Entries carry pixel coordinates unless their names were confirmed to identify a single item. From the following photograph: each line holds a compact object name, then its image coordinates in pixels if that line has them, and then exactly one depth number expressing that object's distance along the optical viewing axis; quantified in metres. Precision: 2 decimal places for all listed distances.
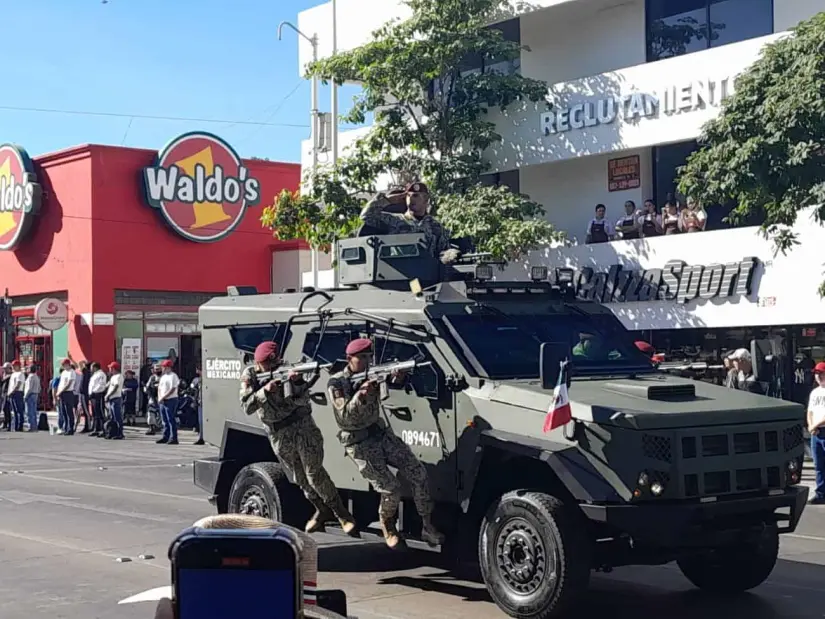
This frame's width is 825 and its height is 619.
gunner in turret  10.78
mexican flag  7.70
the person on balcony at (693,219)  20.41
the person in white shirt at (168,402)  25.33
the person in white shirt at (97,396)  27.94
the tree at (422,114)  21.70
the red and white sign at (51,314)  30.78
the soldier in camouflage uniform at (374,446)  8.75
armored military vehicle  7.65
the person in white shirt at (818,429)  14.66
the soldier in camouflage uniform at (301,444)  9.52
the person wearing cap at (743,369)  16.62
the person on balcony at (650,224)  21.20
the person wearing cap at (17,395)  30.56
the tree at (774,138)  13.33
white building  19.55
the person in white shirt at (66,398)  28.44
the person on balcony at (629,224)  21.44
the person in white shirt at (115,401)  26.97
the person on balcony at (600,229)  22.17
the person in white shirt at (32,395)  30.70
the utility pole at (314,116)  27.06
